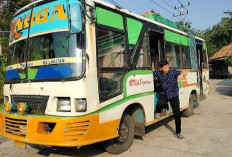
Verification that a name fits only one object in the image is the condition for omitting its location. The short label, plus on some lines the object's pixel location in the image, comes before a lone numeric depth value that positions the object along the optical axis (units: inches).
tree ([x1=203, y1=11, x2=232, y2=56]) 1131.9
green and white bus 134.4
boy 204.2
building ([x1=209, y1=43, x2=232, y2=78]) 1124.9
